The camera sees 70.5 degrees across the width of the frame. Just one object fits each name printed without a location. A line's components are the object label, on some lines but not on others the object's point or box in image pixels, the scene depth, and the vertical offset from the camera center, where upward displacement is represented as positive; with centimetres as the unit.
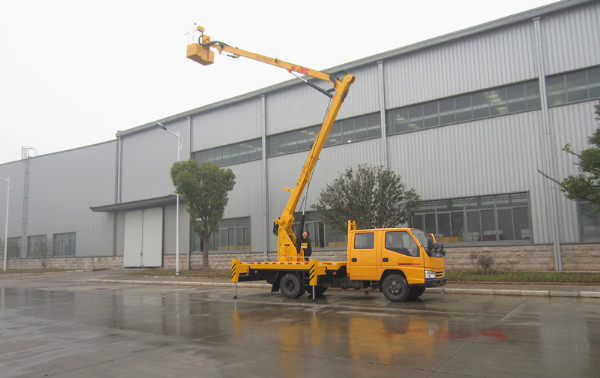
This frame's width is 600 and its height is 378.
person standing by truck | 1536 -18
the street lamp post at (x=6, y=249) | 4284 -21
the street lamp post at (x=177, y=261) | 2745 -122
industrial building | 1941 +558
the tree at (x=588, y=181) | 1468 +179
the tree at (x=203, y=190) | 2711 +333
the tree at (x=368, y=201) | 1900 +162
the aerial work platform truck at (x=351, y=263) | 1239 -79
